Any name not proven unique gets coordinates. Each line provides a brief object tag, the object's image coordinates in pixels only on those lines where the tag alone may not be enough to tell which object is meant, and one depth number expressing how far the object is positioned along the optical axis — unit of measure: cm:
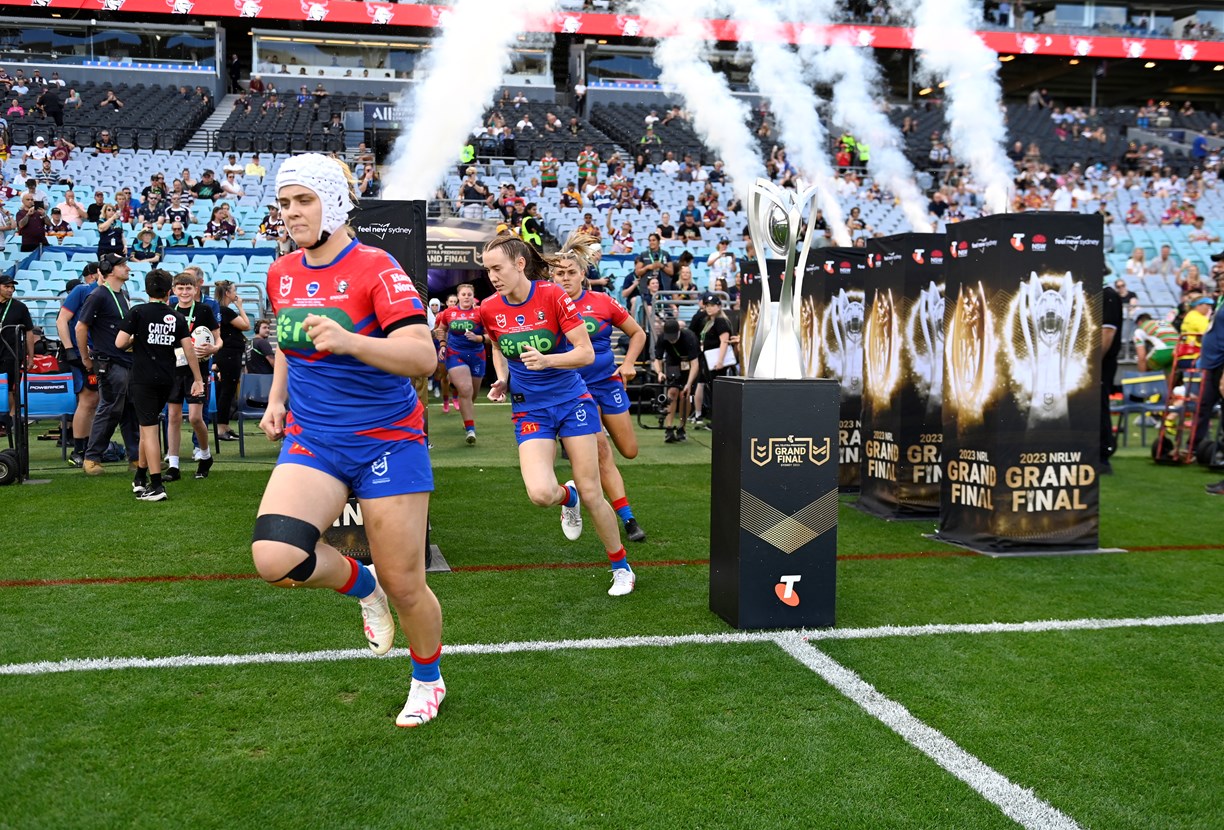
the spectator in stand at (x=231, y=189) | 2361
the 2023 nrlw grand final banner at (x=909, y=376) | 855
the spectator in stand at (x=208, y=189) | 2336
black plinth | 522
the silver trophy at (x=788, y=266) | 542
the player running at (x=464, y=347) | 1283
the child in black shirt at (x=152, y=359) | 895
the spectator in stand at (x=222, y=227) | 2083
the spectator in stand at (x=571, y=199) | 2439
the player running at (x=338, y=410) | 362
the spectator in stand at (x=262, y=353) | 1368
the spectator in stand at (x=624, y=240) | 2177
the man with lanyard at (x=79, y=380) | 1060
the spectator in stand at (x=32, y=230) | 1881
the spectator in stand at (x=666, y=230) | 2283
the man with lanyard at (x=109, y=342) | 992
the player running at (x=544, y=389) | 595
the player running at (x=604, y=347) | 716
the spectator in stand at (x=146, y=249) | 1789
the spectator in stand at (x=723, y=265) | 2016
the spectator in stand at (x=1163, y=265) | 2273
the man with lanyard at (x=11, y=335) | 942
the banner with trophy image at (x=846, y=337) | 982
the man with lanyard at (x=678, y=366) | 1389
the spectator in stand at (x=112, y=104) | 3177
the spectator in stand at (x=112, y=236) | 1769
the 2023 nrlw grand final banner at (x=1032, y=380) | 721
